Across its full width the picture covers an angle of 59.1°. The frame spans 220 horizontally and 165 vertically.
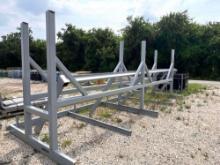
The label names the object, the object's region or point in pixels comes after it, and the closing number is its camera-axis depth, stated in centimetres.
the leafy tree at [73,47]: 1889
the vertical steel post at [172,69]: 625
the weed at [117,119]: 370
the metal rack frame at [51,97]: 213
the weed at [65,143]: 263
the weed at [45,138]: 273
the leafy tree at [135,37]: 1452
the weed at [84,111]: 427
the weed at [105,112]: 405
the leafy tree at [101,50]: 1591
